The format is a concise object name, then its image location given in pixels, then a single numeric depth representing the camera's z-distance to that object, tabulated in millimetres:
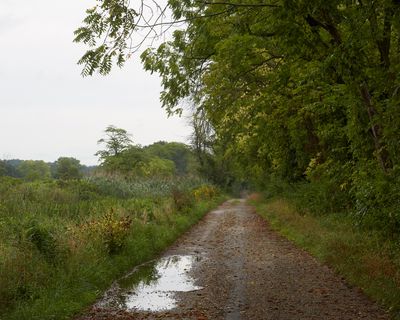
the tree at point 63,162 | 100188
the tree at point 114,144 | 80619
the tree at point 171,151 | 141750
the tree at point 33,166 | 132625
